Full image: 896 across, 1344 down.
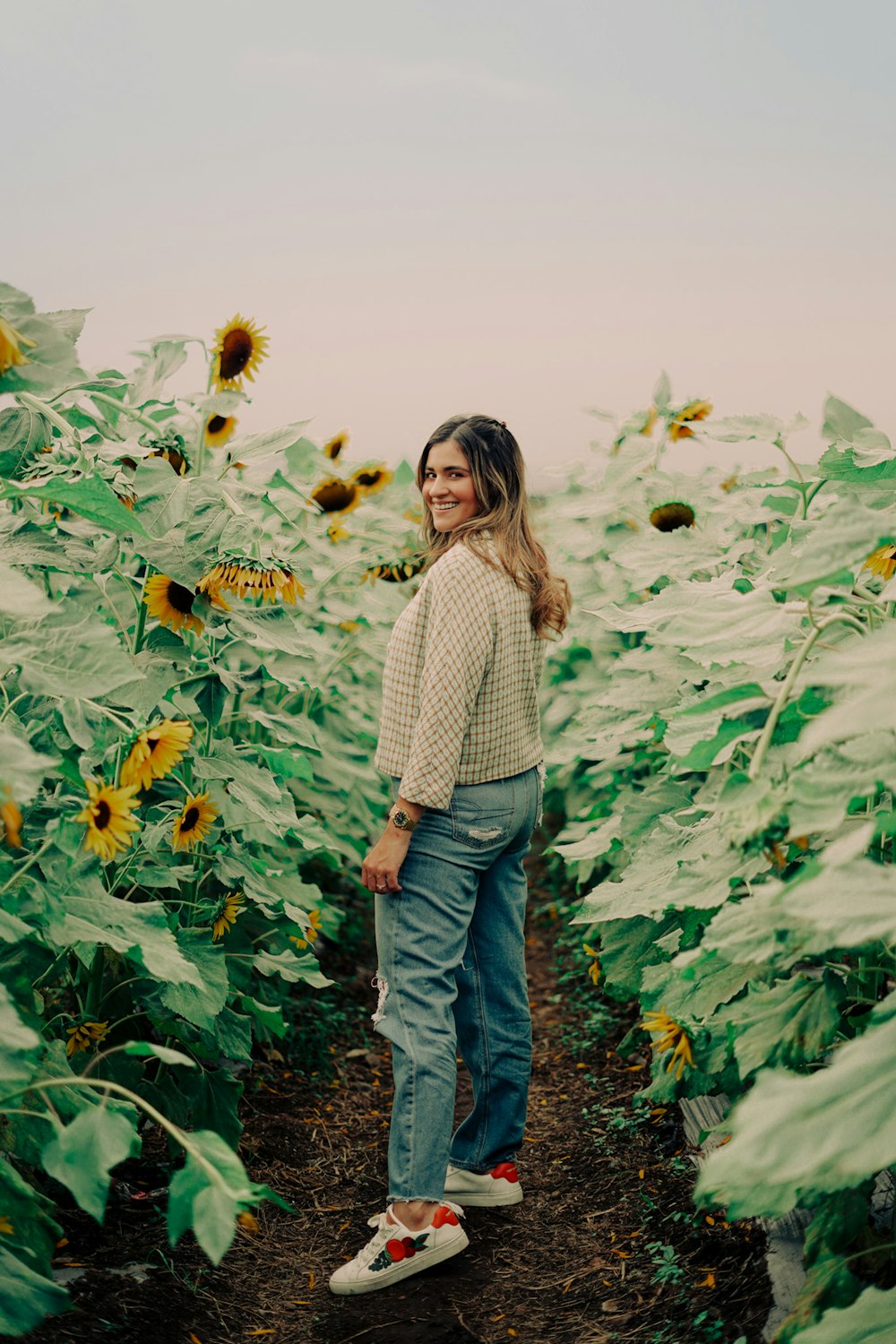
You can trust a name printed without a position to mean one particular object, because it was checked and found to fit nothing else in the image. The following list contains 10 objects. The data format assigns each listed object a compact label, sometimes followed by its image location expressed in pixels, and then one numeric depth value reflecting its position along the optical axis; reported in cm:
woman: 236
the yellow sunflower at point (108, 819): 176
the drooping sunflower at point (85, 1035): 235
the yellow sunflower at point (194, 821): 234
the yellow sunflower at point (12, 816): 133
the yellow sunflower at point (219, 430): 336
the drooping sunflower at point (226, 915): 264
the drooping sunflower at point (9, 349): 148
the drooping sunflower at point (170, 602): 226
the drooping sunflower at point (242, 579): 221
